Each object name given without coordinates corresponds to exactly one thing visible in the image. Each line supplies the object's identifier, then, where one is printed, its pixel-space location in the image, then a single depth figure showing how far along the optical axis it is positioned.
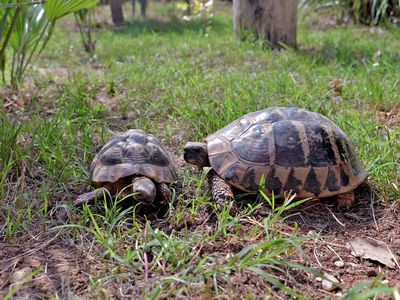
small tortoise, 0.38
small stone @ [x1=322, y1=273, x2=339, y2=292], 0.28
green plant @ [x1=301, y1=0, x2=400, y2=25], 1.39
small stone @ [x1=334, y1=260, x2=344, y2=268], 0.31
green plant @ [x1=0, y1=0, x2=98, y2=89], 0.55
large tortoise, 0.38
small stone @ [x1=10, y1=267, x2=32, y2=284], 0.28
